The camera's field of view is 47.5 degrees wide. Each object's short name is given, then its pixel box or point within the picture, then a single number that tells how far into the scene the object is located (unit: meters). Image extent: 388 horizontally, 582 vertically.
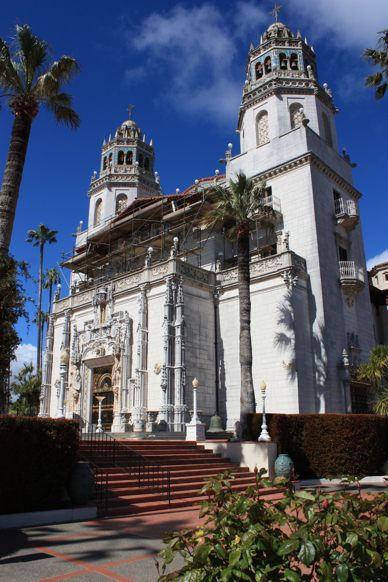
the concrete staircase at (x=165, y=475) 11.96
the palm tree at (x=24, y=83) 15.70
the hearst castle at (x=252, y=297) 23.31
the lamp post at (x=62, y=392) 28.58
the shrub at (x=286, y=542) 3.00
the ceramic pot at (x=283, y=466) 15.84
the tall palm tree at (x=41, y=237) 47.24
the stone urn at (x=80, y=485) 10.82
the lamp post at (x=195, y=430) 18.84
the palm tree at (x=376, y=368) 21.61
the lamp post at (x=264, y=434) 16.70
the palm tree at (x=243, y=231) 18.95
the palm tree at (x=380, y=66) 16.80
